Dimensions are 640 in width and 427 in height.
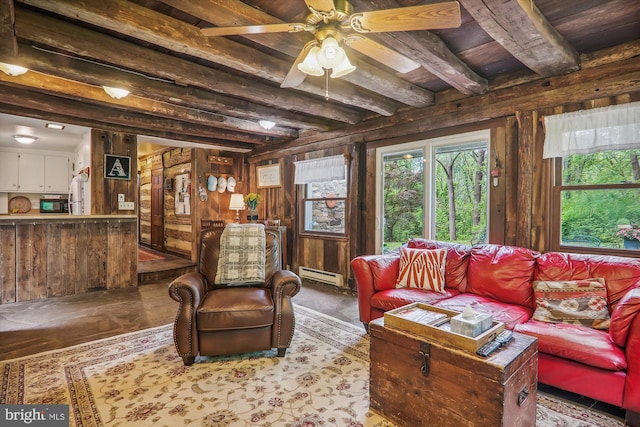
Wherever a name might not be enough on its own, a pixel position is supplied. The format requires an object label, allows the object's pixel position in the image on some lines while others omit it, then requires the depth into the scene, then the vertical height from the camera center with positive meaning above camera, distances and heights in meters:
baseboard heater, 4.66 -1.07
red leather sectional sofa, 1.78 -0.75
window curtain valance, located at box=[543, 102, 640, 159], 2.47 +0.62
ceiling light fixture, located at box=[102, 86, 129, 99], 3.00 +1.09
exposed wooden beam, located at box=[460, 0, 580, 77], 1.83 +1.13
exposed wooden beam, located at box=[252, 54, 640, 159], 2.52 +1.00
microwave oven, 5.90 +0.01
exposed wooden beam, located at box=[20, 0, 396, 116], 1.81 +1.12
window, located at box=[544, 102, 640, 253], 2.53 +0.24
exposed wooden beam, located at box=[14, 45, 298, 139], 2.52 +1.15
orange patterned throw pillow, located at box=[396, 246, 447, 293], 2.89 -0.58
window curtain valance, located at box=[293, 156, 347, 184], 4.64 +0.56
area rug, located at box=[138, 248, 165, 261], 6.22 -1.01
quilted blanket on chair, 2.86 -0.45
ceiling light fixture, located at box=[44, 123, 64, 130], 4.32 +1.11
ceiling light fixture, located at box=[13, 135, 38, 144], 4.96 +1.07
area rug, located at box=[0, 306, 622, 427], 1.80 -1.18
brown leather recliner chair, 2.35 -0.83
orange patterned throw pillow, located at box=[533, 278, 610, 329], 2.10 -0.66
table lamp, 6.07 +0.08
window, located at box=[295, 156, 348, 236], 4.71 +0.19
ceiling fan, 1.52 +0.93
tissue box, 1.56 -0.59
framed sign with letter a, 4.64 +0.58
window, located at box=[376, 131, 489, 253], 3.45 +0.19
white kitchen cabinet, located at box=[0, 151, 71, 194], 5.81 +0.64
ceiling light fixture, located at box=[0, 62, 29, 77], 2.53 +1.11
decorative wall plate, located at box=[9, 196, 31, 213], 6.05 +0.05
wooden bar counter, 3.93 -0.64
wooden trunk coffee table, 1.42 -0.86
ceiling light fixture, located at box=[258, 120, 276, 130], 4.34 +1.13
